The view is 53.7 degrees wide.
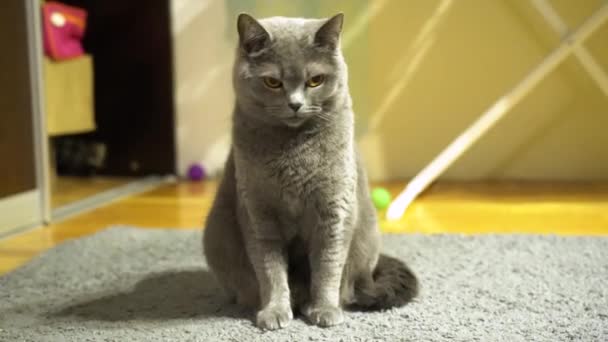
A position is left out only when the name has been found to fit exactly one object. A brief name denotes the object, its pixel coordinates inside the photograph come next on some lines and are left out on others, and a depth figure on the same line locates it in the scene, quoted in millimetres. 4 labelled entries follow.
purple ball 2643
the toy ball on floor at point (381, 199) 2051
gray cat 1041
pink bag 2201
